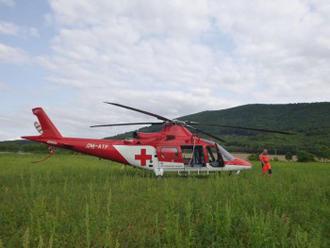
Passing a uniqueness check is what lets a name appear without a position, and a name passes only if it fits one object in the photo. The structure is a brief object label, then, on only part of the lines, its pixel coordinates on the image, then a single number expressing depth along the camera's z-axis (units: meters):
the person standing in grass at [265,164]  18.13
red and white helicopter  16.33
